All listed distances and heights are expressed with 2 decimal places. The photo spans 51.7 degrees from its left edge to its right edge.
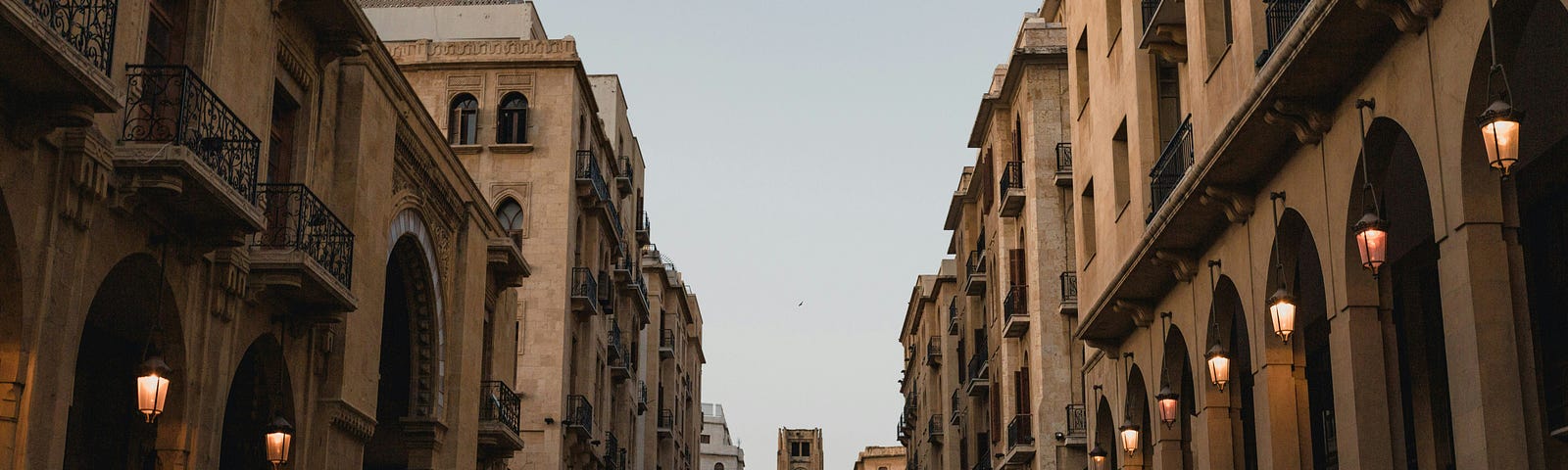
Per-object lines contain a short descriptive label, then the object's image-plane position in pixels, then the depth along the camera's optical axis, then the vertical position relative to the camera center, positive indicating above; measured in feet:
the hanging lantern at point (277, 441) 64.08 +8.10
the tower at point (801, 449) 578.25 +71.11
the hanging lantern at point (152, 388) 49.83 +7.86
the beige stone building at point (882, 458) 442.91 +52.16
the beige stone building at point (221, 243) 45.73 +14.46
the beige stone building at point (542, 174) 140.15 +41.72
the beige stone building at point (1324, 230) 43.09 +15.80
